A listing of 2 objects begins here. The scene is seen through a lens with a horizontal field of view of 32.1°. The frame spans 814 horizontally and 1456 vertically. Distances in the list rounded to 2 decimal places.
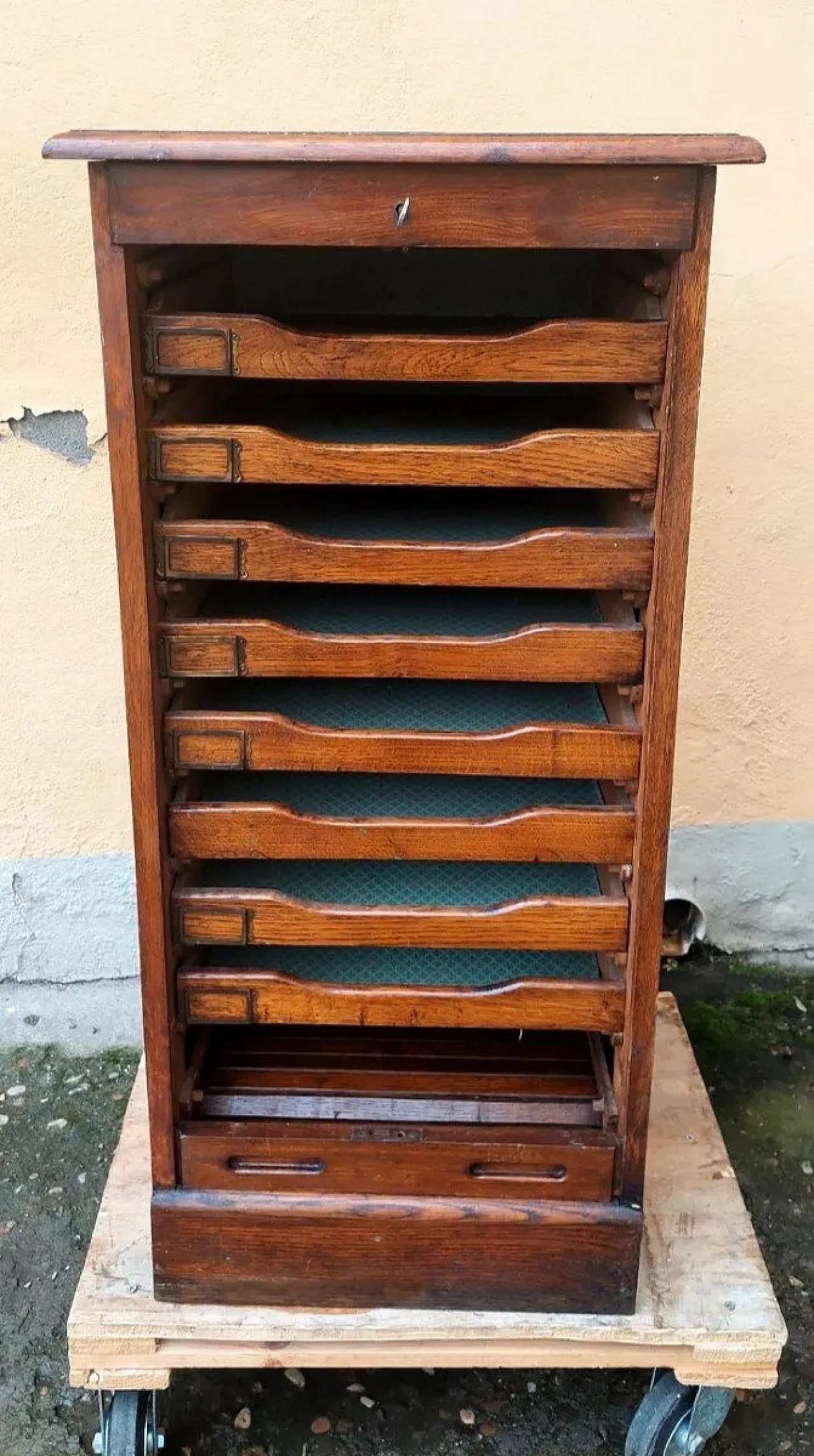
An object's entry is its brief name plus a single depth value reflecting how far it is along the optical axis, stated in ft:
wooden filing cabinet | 4.29
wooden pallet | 5.41
